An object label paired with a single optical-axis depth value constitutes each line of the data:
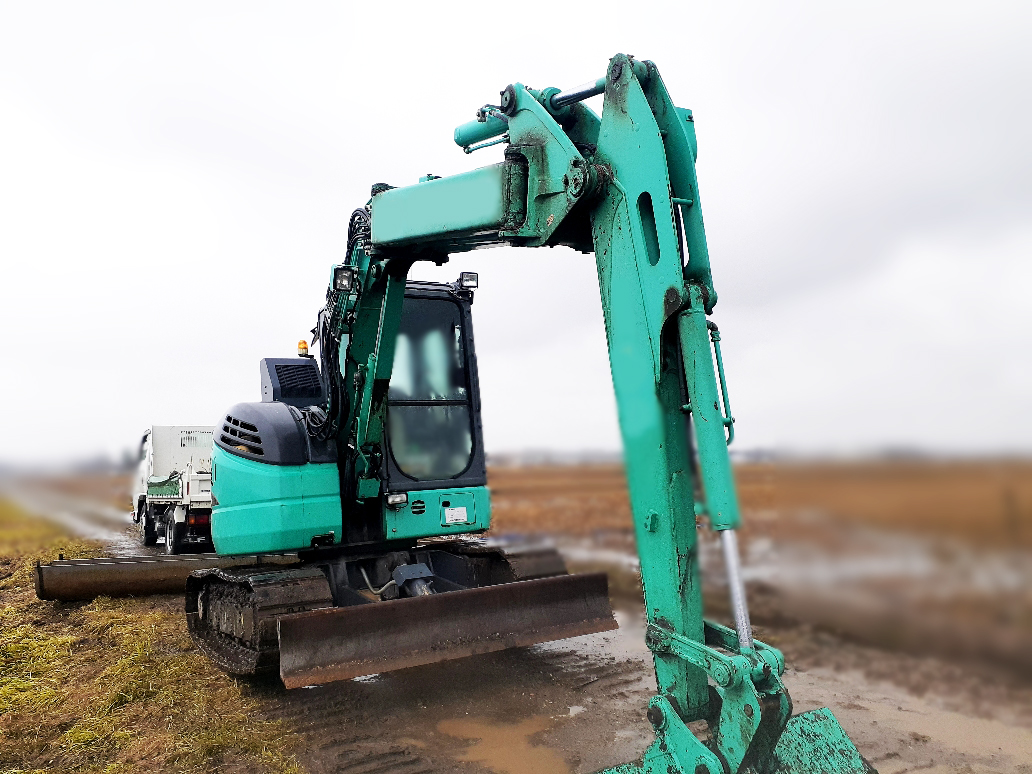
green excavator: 3.23
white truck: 12.34
